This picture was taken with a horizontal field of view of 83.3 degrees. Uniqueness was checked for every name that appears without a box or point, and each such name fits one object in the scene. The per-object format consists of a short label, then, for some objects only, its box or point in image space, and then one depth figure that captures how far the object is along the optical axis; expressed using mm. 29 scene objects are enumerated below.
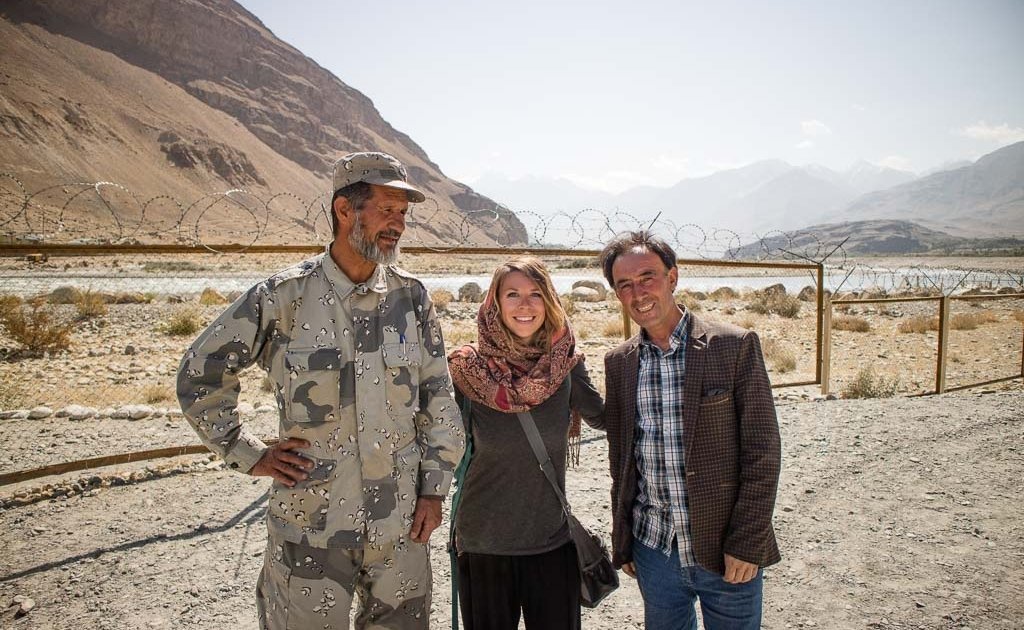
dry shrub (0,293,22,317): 12495
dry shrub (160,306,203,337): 12875
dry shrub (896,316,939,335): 15377
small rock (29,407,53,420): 6742
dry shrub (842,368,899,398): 8281
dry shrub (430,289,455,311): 19214
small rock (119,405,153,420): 6848
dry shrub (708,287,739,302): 24422
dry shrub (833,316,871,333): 15789
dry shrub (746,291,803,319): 19078
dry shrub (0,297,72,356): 10289
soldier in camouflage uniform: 1951
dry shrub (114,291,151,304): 17484
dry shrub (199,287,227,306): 16750
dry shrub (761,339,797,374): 10648
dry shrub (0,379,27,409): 7164
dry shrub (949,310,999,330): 16141
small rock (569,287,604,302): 23872
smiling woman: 2219
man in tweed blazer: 1875
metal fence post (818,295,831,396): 7707
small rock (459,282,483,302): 22245
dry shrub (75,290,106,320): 14135
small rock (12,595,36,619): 3199
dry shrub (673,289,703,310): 20298
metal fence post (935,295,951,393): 8180
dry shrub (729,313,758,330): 16325
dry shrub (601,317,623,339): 14308
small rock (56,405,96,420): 6745
